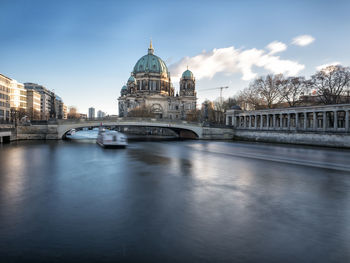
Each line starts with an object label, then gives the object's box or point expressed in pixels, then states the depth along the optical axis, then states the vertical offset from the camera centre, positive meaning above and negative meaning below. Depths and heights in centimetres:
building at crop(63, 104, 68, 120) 18688 +875
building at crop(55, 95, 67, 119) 14650 +1073
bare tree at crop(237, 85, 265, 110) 6215 +641
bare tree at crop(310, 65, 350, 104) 4619 +777
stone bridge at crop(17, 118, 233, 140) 4434 -48
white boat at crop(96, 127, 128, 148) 3281 -205
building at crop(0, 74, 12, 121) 6600 +734
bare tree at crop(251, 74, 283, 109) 5753 +826
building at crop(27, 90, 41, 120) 8524 +834
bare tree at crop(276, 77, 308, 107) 5402 +765
